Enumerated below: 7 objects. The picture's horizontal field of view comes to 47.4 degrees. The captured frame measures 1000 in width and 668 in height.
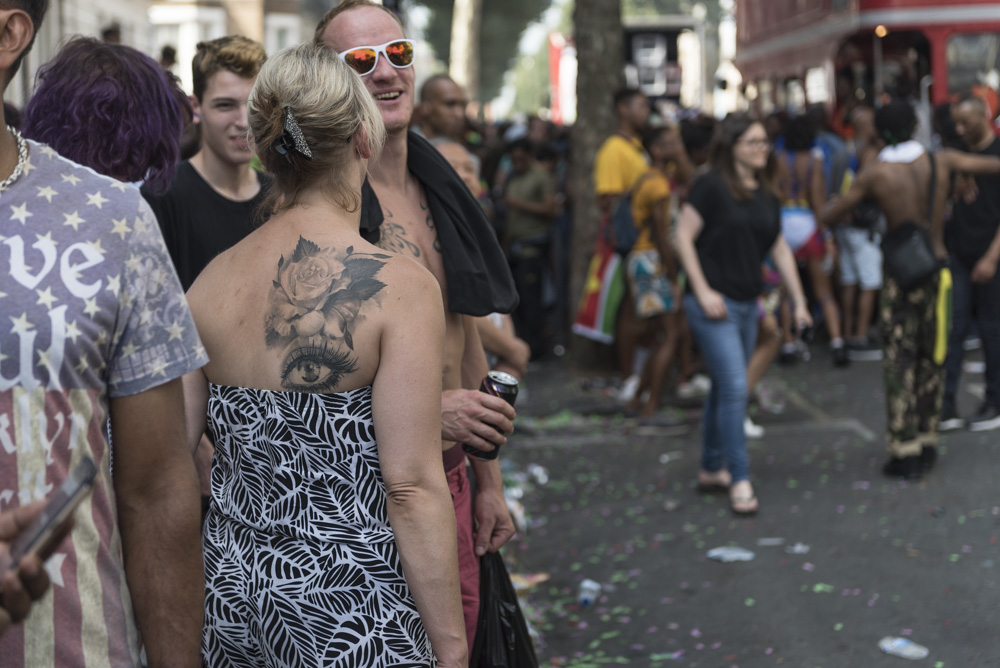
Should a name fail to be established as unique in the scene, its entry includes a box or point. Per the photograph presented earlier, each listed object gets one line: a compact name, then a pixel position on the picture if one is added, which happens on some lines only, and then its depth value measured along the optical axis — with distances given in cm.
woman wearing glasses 625
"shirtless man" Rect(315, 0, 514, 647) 301
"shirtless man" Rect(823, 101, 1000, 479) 666
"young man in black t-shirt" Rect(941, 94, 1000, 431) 775
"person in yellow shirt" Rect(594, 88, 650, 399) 924
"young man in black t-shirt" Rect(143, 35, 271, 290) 346
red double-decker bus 1277
